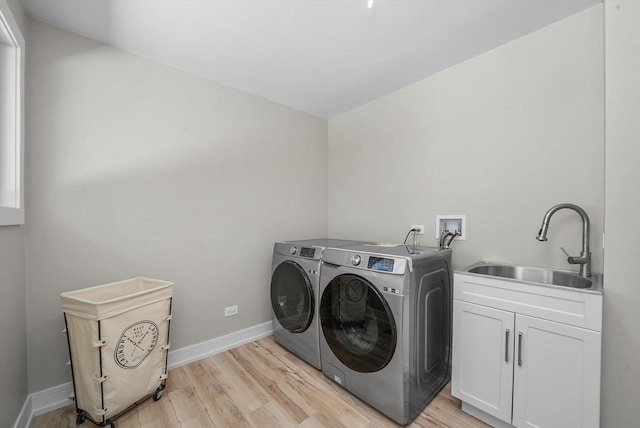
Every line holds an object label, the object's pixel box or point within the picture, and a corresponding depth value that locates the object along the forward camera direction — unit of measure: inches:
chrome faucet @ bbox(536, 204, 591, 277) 53.7
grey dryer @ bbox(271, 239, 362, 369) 76.0
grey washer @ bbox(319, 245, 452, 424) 55.9
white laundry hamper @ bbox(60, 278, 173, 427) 52.6
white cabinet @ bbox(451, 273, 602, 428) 44.9
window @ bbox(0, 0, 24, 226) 51.8
